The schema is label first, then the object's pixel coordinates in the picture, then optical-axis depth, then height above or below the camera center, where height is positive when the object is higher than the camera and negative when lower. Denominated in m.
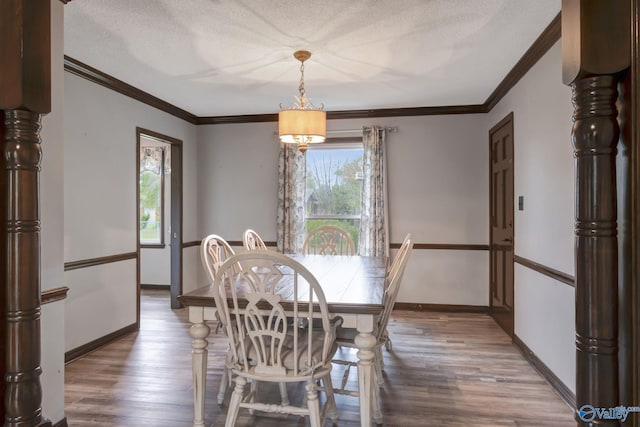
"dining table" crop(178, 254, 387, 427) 1.92 -0.51
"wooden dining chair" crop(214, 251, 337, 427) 1.82 -0.62
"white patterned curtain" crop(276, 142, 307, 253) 5.20 +0.18
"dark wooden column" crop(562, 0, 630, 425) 1.08 +0.09
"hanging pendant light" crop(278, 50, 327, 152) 2.95 +0.66
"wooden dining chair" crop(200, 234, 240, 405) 2.42 -0.31
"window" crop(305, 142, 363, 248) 5.29 +0.36
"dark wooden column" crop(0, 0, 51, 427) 1.26 +0.06
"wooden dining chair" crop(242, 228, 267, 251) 3.40 -0.25
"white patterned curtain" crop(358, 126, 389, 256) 4.96 +0.21
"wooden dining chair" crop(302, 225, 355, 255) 4.14 -0.30
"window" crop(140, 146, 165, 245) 6.27 +0.29
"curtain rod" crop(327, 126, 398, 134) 5.02 +1.05
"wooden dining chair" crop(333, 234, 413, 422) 2.30 -0.67
